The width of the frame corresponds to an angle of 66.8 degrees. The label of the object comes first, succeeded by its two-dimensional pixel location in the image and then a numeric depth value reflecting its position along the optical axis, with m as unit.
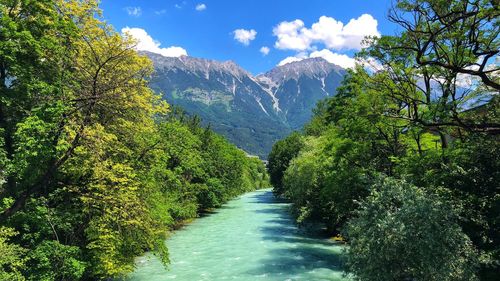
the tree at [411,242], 13.90
